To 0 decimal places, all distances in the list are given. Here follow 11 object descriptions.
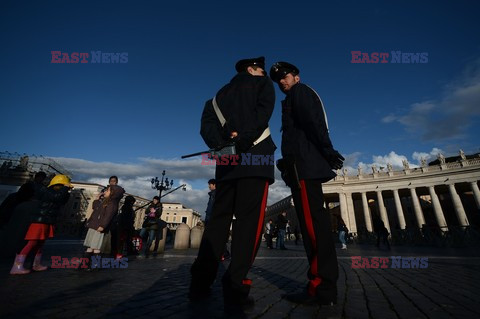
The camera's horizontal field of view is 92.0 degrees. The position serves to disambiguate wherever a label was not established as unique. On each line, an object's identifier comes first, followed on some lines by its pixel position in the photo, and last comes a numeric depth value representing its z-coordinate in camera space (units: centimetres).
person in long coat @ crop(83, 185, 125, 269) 532
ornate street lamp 2583
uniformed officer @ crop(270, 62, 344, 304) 245
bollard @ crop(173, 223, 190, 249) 1228
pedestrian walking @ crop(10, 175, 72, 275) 478
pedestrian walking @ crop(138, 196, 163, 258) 930
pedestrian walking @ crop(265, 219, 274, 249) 1678
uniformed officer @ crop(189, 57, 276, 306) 232
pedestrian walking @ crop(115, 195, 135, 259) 849
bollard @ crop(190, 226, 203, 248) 1362
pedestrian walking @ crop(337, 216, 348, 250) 1575
